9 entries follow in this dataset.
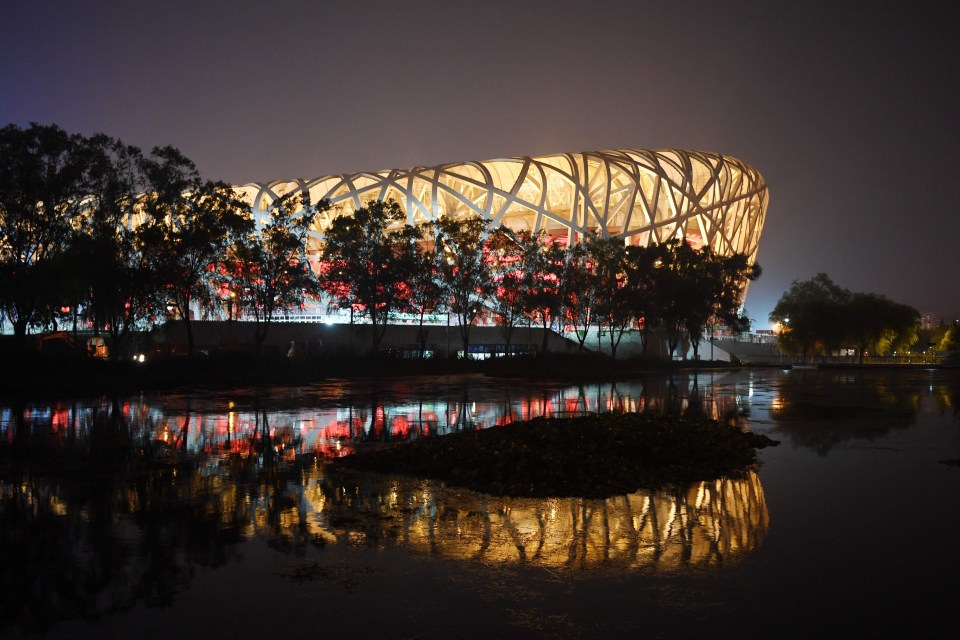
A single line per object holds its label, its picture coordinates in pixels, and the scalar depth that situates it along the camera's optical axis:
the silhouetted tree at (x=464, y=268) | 45.19
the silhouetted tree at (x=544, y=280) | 46.75
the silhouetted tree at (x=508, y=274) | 47.16
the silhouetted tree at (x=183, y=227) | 32.50
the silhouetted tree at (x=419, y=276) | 43.16
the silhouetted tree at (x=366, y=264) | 41.66
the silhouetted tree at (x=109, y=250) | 30.14
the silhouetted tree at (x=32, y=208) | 28.67
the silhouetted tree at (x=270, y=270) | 36.88
